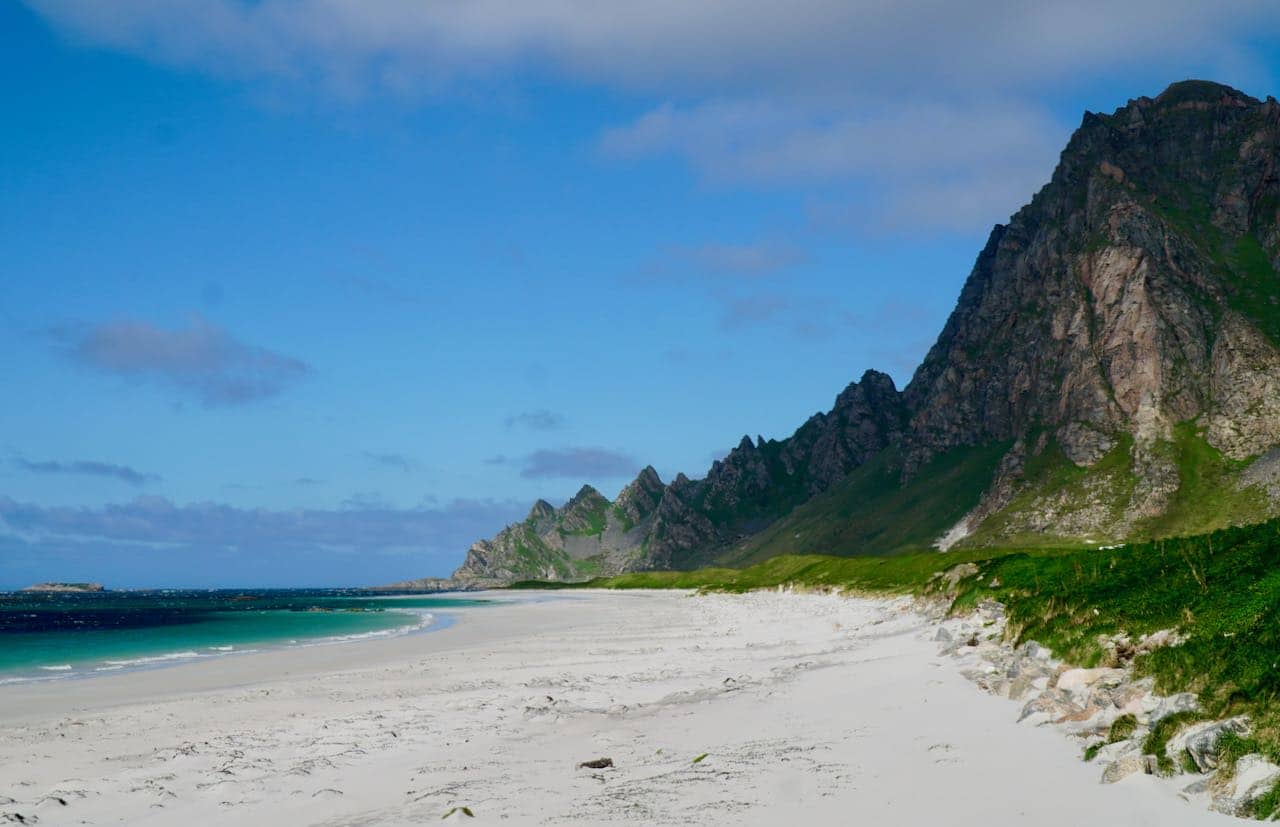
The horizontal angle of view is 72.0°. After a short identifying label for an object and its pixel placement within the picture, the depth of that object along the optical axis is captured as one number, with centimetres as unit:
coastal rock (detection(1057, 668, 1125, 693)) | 1630
